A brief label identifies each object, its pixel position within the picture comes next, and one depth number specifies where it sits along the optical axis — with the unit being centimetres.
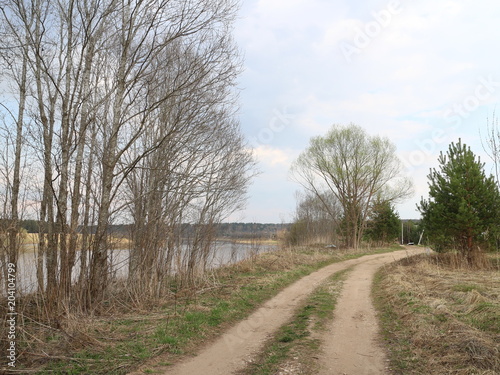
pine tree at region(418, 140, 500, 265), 1539
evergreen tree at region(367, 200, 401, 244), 3992
